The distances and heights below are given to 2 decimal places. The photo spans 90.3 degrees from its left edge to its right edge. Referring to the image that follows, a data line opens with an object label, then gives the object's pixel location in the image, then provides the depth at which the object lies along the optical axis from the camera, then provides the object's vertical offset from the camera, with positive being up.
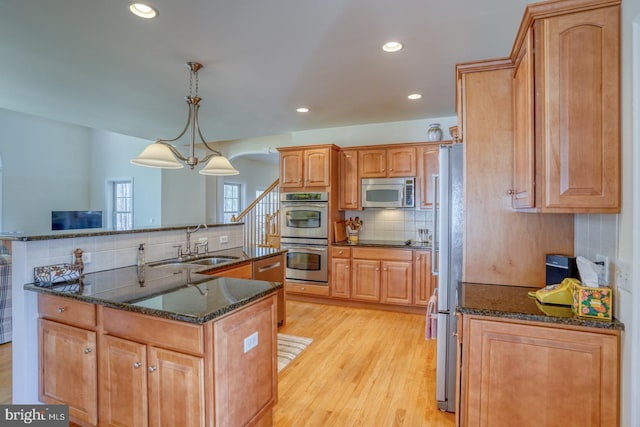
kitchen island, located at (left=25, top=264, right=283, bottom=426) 1.50 -0.73
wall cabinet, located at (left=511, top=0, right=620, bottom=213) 1.38 +0.48
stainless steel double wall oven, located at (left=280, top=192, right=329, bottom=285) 4.53 -0.35
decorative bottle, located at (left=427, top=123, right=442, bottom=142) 4.32 +1.06
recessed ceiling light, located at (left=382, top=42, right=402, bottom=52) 2.49 +1.31
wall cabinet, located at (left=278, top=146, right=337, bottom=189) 4.51 +0.65
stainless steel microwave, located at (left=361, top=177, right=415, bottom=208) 4.34 +0.26
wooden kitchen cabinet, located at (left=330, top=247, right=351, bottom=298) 4.41 -0.86
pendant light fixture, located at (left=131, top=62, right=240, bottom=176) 2.49 +0.46
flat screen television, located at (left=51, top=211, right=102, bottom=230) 7.01 -0.19
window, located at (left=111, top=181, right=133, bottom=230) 7.40 +0.18
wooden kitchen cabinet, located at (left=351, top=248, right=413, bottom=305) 4.12 -0.85
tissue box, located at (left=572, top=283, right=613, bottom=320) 1.42 -0.41
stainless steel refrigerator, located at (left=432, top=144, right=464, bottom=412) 2.22 -0.36
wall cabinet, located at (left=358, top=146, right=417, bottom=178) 4.34 +0.68
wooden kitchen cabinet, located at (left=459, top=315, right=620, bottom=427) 1.38 -0.75
